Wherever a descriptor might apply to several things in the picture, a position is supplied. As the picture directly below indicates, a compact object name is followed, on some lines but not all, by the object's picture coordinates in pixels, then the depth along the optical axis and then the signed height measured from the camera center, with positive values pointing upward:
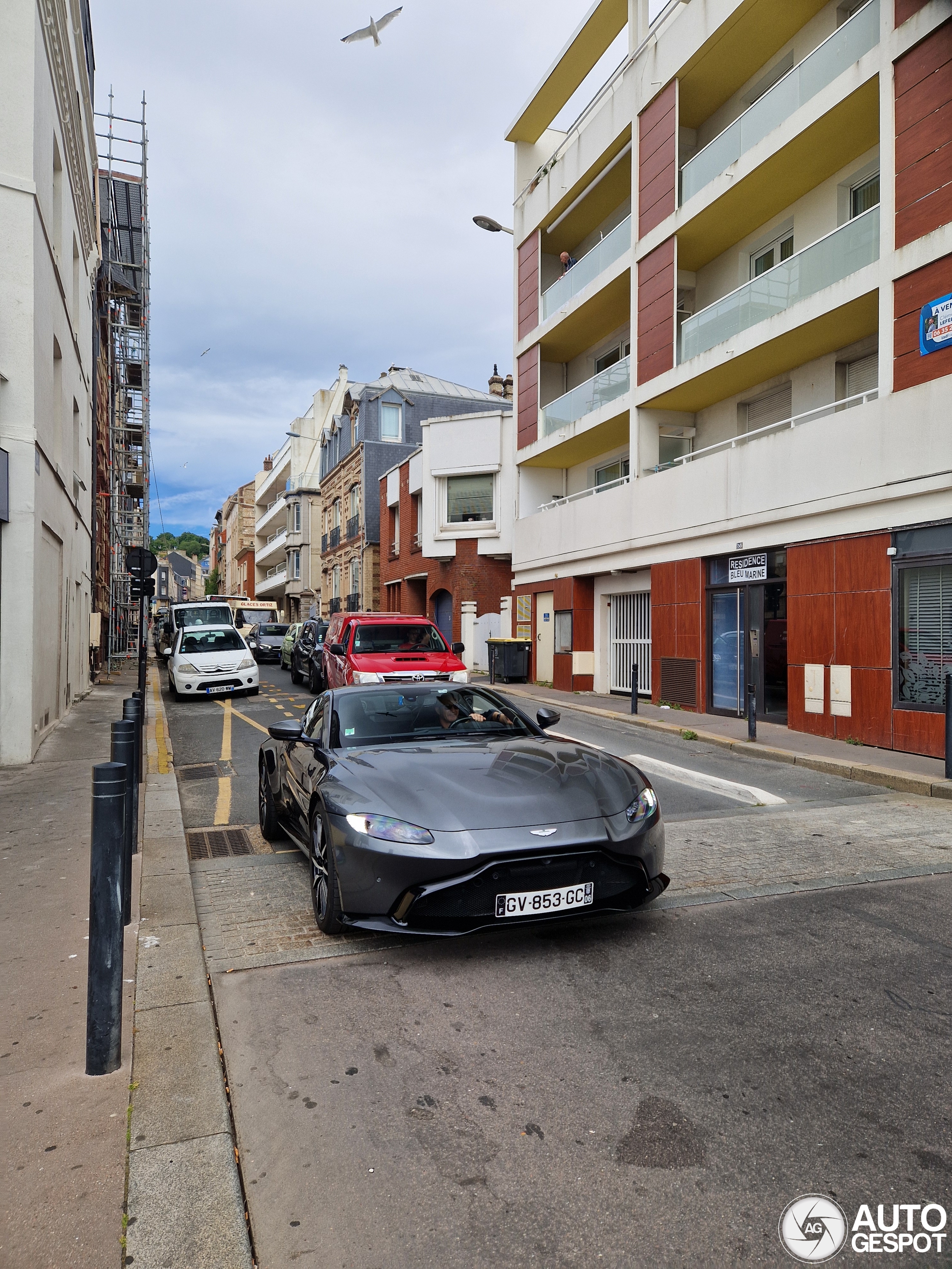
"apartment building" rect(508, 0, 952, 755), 10.58 +4.61
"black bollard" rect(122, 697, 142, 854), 6.23 -0.74
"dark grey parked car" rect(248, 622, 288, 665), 29.84 -0.66
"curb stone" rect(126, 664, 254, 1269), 2.11 -1.60
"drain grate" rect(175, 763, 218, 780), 9.25 -1.75
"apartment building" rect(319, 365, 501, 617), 36.34 +8.09
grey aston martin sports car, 3.62 -0.98
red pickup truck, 12.72 -0.49
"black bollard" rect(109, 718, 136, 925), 5.16 -0.80
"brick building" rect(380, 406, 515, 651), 26.78 +3.79
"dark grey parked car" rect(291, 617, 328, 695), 18.39 -0.81
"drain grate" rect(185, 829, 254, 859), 6.00 -1.71
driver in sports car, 5.31 -0.60
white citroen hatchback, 17.48 -0.92
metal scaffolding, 26.64 +10.09
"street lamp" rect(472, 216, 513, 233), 22.88 +11.33
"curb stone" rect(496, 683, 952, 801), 8.27 -1.68
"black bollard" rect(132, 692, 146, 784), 7.37 -0.97
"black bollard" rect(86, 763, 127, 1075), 2.86 -1.13
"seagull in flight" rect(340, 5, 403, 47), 9.52 +7.03
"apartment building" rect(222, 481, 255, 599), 74.94 +7.90
